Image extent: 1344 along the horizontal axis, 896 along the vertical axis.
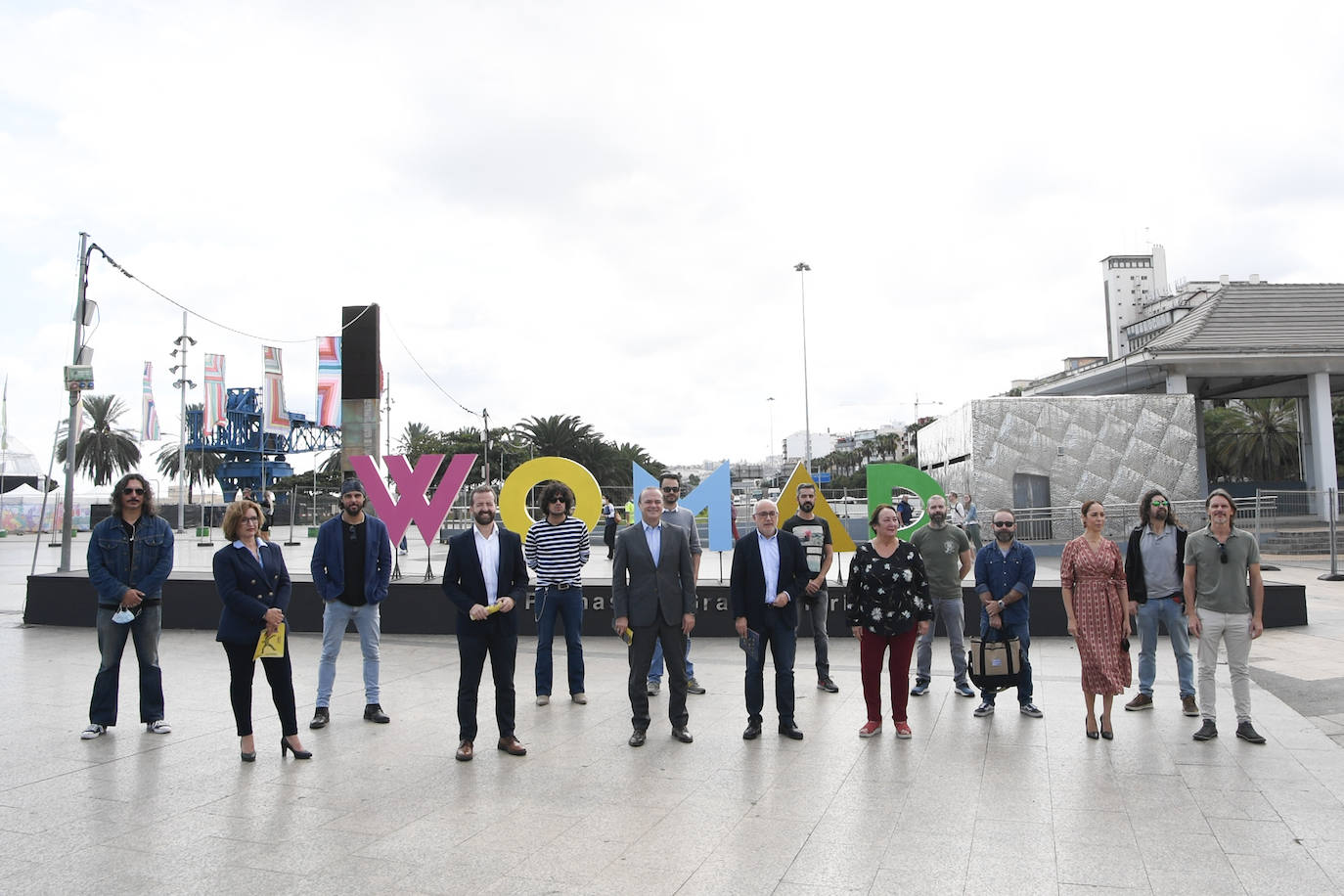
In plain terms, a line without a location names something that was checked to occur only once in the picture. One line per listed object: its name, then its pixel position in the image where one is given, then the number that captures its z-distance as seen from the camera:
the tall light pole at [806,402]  49.66
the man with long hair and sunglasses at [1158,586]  6.53
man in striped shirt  6.93
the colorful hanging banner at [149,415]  42.88
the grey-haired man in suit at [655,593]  6.03
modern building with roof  29.48
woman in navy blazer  5.38
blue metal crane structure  46.19
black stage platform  10.27
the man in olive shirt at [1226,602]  5.73
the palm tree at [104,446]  56.06
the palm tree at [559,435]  53.69
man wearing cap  6.44
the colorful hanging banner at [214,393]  42.62
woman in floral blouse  5.90
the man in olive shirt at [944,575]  7.13
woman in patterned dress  5.77
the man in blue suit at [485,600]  5.59
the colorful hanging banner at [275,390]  34.84
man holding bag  6.39
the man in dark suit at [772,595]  5.95
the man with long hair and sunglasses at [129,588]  5.97
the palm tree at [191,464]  64.12
